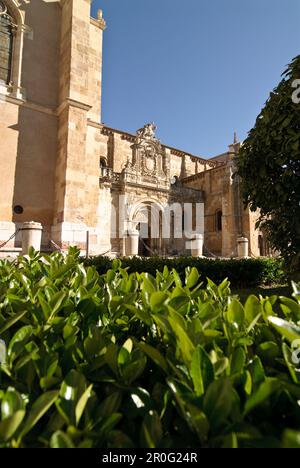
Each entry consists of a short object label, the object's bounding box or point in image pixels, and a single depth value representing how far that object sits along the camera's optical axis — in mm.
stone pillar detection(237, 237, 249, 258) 14594
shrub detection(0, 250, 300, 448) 622
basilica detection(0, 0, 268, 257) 11898
